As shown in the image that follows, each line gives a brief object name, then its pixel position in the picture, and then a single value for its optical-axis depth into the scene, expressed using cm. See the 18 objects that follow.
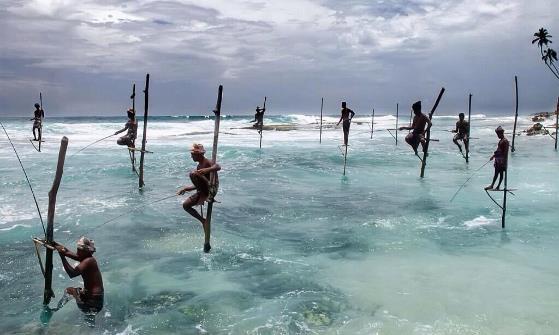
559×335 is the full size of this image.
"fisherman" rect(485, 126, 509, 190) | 1345
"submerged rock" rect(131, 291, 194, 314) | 824
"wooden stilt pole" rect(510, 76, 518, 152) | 2725
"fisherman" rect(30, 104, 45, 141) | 2652
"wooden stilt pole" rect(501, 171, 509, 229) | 1273
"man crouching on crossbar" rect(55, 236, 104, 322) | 689
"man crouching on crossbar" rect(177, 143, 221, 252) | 951
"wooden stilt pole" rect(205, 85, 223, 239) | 981
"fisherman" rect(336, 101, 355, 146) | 2311
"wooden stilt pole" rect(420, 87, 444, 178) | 1738
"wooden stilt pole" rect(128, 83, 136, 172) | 1861
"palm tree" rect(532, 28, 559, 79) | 2939
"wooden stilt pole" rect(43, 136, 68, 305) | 711
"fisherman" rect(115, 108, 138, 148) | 1856
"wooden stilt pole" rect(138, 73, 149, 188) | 1703
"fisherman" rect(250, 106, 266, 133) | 3366
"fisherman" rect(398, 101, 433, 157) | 1605
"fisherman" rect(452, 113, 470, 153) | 2375
